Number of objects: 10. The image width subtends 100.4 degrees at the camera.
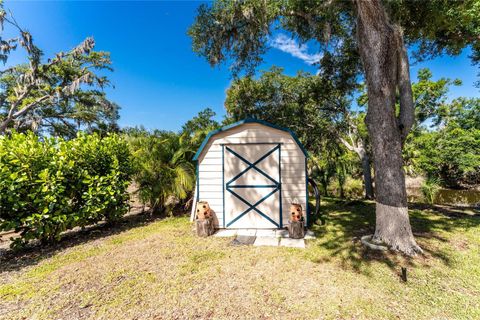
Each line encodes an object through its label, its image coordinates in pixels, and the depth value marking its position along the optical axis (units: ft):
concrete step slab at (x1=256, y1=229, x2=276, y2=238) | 15.57
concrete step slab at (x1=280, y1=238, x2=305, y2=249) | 13.54
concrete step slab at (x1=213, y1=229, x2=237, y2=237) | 15.90
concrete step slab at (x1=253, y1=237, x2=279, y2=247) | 13.90
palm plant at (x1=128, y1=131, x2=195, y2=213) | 20.12
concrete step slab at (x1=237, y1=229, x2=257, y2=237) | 15.96
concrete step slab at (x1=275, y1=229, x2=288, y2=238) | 15.26
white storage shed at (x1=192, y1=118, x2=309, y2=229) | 16.63
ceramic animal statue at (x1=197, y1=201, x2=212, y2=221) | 16.10
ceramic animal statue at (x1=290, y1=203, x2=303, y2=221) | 15.05
